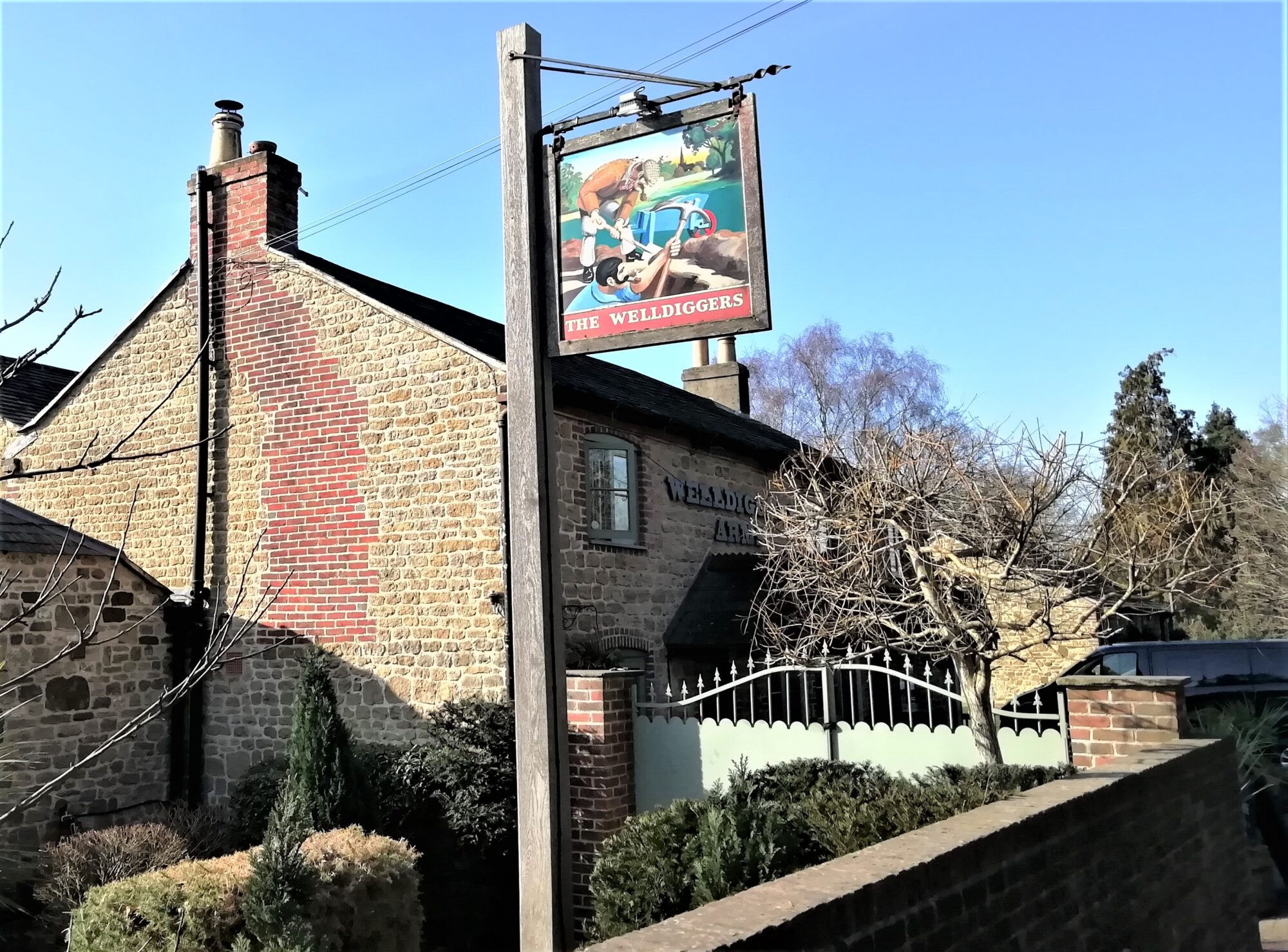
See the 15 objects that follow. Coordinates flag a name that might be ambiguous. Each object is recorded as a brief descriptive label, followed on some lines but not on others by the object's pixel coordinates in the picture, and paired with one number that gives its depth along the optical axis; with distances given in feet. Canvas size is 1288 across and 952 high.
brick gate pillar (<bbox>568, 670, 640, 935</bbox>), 26.71
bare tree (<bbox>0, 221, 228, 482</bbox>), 9.78
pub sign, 15.89
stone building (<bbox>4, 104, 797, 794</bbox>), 34.50
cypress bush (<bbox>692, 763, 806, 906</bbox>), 16.80
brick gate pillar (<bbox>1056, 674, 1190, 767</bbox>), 21.79
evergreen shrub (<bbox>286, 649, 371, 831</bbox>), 29.07
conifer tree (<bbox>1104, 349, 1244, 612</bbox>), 21.06
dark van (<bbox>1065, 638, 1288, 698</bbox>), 34.27
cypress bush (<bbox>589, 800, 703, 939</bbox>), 17.53
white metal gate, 23.13
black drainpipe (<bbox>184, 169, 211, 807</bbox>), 37.88
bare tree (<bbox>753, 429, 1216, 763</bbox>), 20.27
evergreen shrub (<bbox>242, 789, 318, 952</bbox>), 18.78
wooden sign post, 16.31
